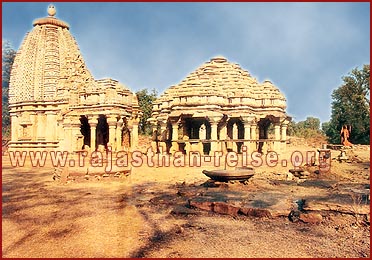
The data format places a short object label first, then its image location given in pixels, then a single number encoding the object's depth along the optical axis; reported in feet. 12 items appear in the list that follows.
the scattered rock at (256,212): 21.02
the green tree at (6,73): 147.54
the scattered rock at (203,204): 23.17
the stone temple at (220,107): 62.13
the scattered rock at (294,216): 19.97
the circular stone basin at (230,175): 30.97
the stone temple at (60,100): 65.05
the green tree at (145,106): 119.14
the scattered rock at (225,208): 22.11
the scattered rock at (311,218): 19.60
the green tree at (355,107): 104.53
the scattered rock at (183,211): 22.22
